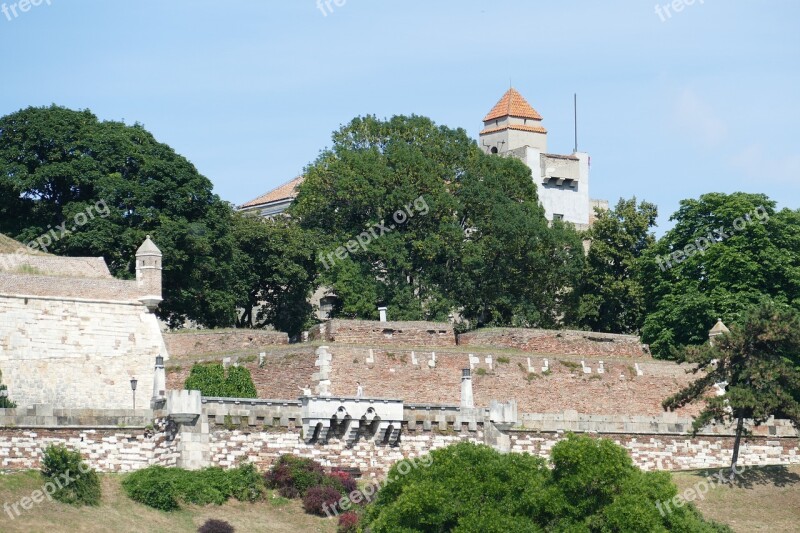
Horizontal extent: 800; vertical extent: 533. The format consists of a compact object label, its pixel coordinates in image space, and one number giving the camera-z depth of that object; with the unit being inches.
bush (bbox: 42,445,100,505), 1859.0
